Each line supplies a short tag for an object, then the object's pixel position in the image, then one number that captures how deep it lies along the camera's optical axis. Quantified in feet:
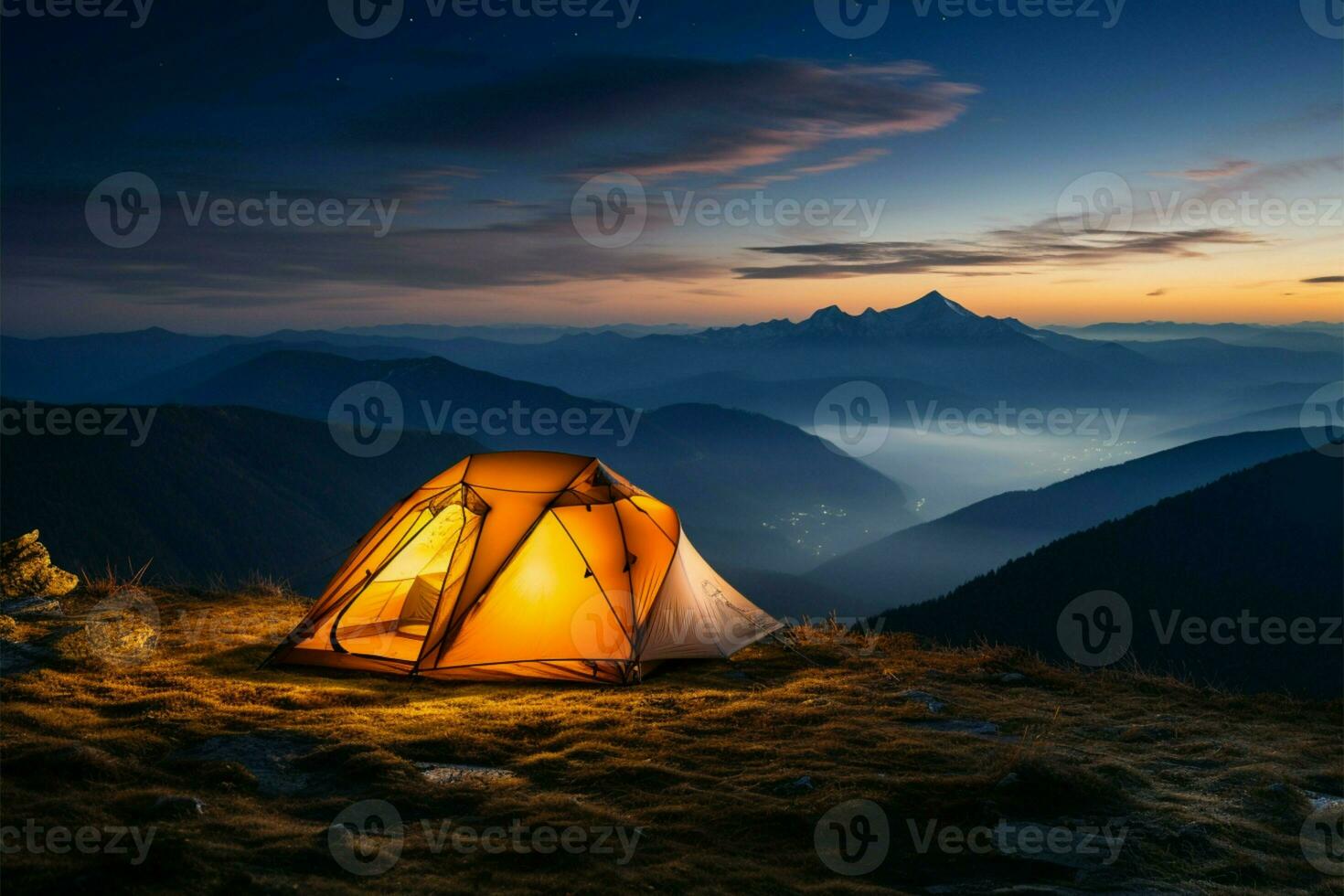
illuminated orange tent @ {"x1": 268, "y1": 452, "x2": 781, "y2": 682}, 45.42
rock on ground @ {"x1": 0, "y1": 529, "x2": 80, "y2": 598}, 56.08
